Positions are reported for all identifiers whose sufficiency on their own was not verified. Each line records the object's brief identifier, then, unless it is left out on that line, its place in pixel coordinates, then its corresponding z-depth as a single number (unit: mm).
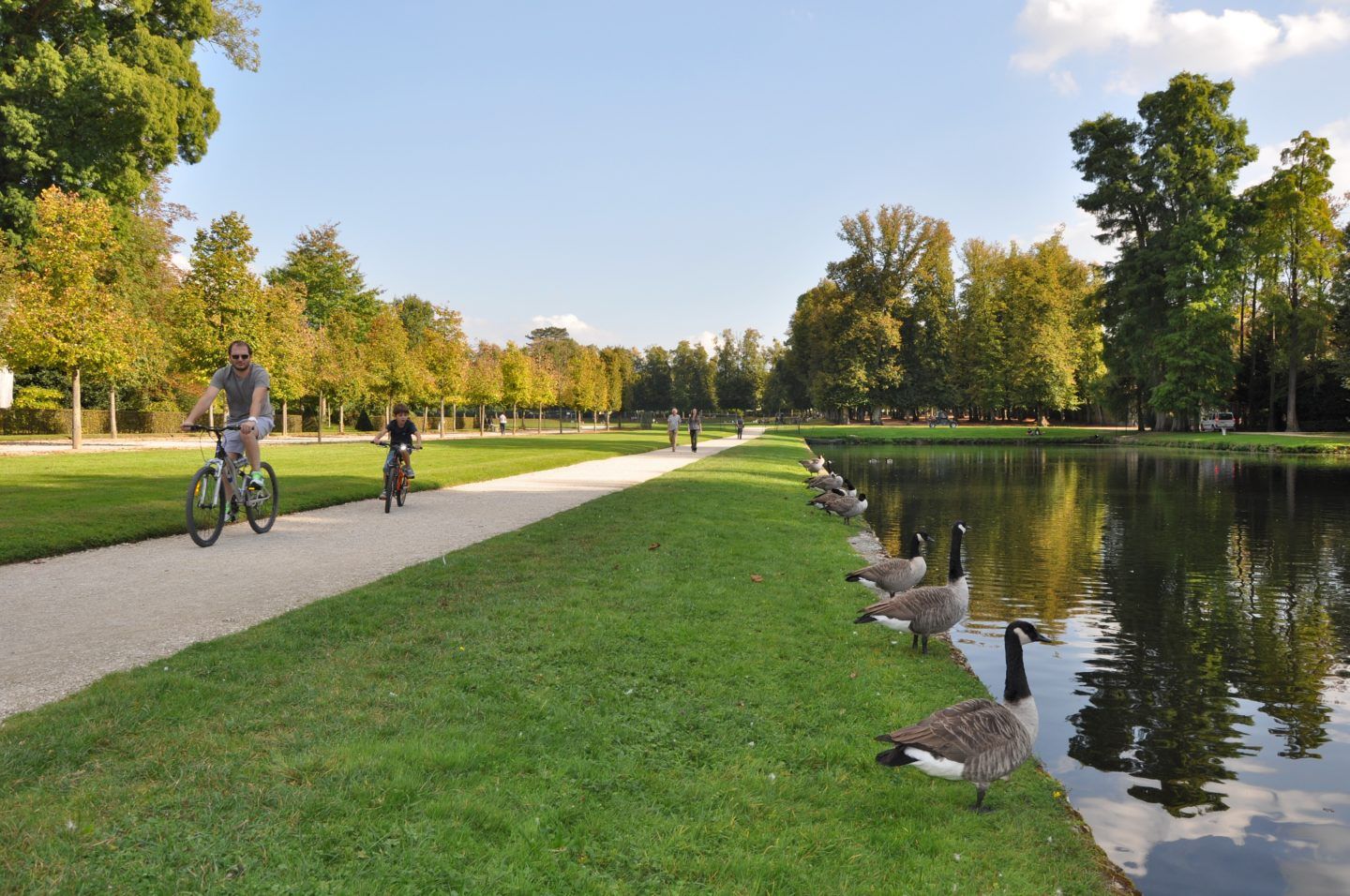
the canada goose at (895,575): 9180
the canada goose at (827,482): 18728
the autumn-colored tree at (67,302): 26531
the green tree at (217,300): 32719
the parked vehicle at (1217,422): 64300
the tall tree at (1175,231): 51312
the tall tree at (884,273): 76750
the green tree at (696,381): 124625
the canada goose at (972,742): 4660
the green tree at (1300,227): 53594
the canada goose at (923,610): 7578
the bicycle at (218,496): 10750
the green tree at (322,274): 69188
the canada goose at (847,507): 16000
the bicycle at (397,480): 14820
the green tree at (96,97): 27938
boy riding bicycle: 15023
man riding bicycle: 10117
